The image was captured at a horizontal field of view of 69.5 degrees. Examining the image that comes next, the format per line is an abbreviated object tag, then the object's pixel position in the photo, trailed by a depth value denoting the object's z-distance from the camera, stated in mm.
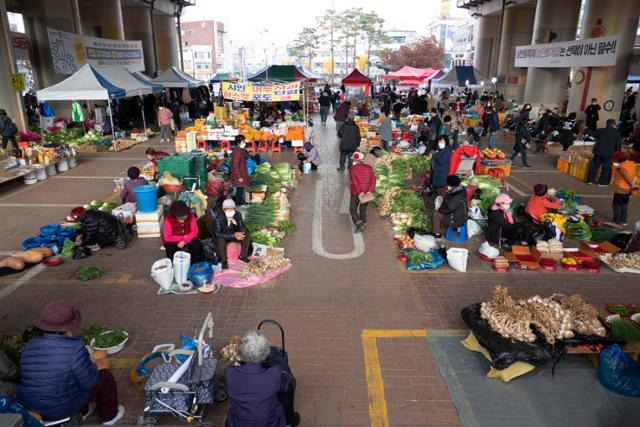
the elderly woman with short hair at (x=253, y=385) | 3535
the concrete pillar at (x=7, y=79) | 17609
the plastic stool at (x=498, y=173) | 12578
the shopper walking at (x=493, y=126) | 16812
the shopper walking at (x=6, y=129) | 15281
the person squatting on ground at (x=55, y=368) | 3750
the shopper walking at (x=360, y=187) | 9180
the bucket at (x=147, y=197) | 8850
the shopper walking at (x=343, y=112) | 19219
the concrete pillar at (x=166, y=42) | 38875
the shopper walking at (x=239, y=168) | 10047
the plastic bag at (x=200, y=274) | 7156
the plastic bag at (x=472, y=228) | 9297
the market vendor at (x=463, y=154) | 10930
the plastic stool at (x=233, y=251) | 7840
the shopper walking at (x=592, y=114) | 18953
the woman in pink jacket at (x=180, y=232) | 7199
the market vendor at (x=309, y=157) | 14602
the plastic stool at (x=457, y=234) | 9039
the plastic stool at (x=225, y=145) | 17156
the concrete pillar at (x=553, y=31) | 27375
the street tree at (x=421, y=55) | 60469
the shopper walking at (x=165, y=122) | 20062
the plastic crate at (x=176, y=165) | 11203
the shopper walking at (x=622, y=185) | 9008
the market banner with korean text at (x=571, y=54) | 17781
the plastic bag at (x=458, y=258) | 7699
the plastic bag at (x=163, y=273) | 7012
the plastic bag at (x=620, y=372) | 4812
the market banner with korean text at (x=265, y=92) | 16891
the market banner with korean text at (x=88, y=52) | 21047
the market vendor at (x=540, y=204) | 8695
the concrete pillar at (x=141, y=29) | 34938
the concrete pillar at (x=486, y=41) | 42062
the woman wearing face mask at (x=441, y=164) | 10172
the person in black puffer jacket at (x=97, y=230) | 8516
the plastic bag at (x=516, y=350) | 4934
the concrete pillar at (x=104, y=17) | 27672
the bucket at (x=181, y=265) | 7055
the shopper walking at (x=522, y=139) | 14892
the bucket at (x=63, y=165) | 14915
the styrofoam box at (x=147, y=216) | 9102
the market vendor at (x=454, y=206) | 8648
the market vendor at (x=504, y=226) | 8344
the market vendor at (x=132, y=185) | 9625
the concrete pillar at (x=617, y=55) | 18547
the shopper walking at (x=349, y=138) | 13422
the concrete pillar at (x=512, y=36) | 36031
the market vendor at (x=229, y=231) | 7555
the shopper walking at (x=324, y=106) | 26173
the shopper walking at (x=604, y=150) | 12227
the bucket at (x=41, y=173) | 13656
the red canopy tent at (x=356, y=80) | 25625
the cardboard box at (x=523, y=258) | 7859
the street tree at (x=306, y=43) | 83188
